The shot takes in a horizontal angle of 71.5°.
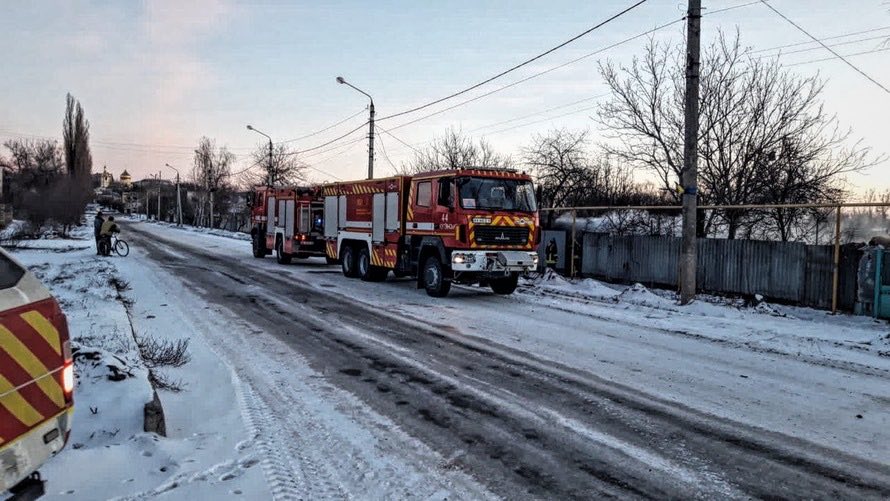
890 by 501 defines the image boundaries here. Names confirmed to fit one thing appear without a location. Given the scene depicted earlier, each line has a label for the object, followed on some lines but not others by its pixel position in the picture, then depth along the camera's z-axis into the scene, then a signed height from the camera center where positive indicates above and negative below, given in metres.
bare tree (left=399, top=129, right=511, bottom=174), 42.53 +4.58
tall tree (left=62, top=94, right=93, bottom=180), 74.56 +9.54
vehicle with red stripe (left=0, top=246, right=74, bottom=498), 2.53 -0.71
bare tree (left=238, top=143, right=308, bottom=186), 56.97 +4.98
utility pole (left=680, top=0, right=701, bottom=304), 12.66 +1.36
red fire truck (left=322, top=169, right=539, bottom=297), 13.48 -0.11
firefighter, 18.56 -0.88
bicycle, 23.47 -1.18
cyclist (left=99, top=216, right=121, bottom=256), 23.27 -0.56
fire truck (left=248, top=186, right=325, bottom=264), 23.11 -0.13
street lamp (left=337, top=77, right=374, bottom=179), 28.28 +3.34
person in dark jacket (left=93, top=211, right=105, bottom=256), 23.41 -0.39
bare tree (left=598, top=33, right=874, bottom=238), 17.16 +2.32
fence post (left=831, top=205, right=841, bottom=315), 11.62 -0.66
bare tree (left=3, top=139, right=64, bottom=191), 74.25 +7.62
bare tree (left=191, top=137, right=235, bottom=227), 69.54 +5.41
